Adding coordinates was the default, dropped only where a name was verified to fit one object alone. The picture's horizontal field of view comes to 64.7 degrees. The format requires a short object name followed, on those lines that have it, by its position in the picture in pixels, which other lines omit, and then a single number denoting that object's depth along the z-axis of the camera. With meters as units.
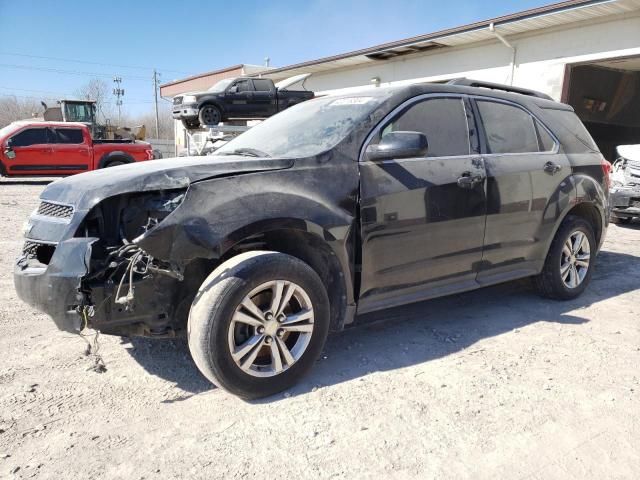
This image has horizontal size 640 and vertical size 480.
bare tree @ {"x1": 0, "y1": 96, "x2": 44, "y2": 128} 68.00
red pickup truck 14.87
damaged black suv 2.60
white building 10.81
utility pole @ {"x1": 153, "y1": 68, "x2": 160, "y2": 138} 57.22
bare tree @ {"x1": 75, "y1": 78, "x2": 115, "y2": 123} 64.47
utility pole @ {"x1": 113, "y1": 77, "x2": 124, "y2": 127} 71.00
